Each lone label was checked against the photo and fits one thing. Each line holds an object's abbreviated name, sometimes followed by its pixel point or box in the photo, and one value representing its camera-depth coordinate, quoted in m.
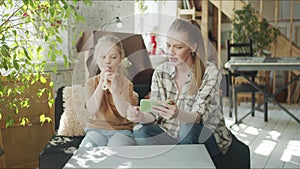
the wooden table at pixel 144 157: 1.67
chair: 5.01
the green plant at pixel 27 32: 1.85
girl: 2.06
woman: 2.02
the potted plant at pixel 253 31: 5.99
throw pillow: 2.60
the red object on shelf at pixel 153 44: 4.68
